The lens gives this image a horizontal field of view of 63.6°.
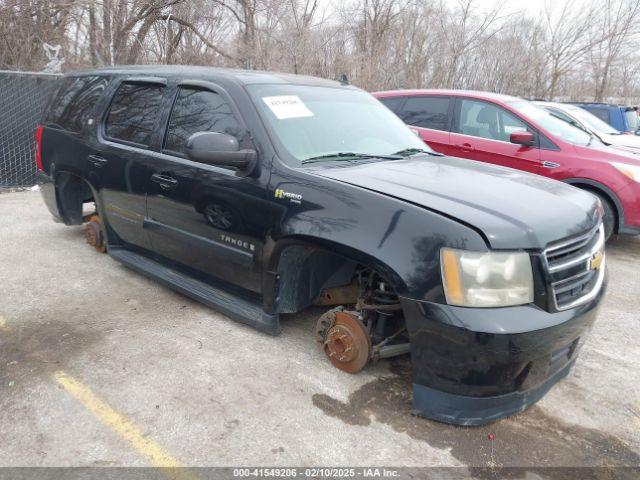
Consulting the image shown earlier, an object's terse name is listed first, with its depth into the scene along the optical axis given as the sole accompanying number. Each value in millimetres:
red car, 5758
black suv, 2416
